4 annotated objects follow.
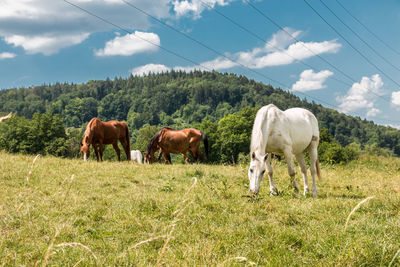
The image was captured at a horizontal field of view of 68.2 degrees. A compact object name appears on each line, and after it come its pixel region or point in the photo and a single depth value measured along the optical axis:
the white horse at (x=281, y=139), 6.65
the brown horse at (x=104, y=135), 15.59
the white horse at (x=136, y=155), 35.97
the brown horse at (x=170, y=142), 18.72
